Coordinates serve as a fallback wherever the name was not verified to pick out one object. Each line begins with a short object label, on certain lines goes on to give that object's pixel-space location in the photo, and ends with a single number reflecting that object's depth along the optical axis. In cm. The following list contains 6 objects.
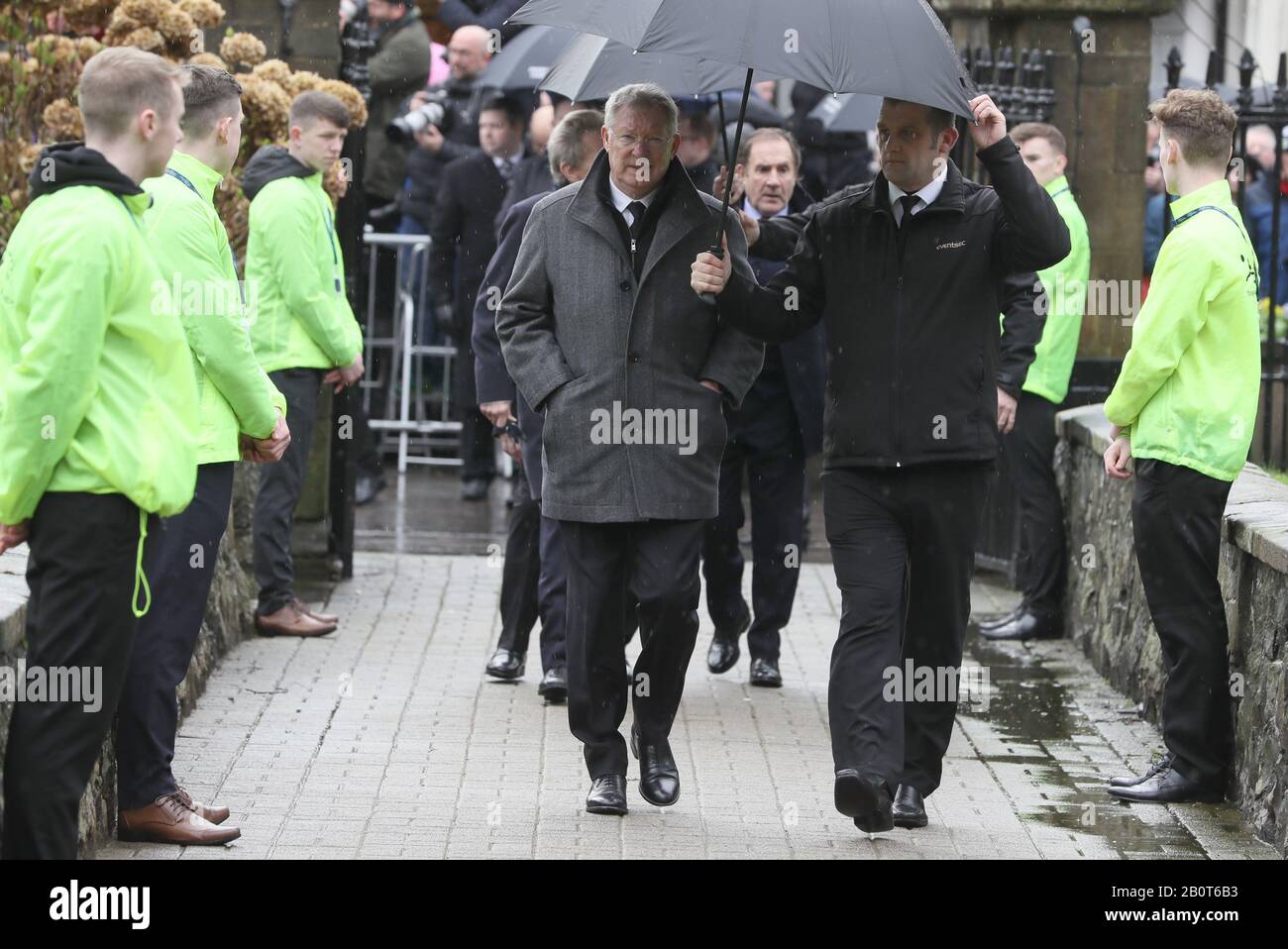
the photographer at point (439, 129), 1340
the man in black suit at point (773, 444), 804
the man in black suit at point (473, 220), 1209
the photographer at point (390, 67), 1352
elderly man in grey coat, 603
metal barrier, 1307
